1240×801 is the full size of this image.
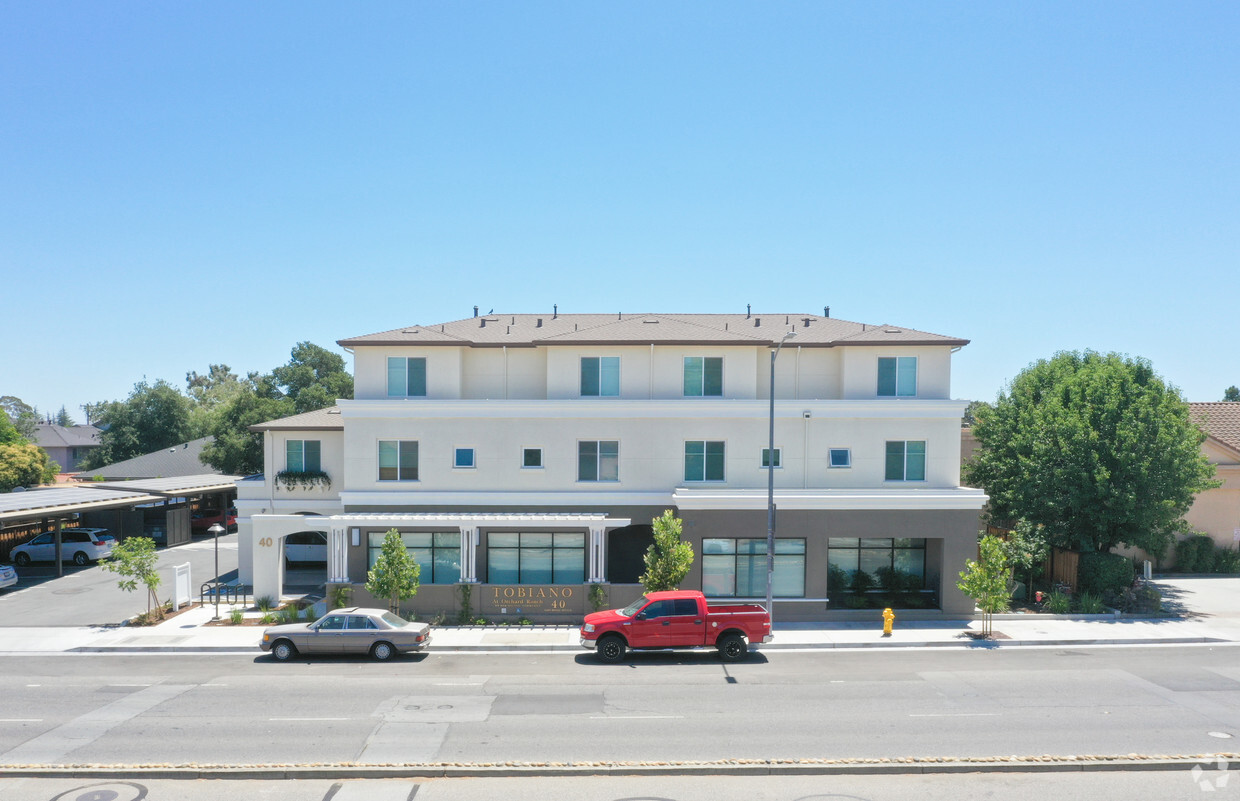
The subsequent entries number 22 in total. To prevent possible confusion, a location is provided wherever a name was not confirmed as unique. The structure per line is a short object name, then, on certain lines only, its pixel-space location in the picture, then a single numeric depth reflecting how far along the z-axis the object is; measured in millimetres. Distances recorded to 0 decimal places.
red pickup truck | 21359
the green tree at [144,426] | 79688
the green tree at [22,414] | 103812
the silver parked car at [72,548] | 37531
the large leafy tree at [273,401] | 52906
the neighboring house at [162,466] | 64375
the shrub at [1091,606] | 27422
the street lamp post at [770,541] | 23969
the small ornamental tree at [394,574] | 24234
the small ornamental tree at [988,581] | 24109
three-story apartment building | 26797
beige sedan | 21297
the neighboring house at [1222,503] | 35625
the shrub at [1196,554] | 35156
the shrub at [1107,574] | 28469
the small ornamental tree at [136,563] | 25359
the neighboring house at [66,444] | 106062
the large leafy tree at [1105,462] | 27844
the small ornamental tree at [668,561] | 24781
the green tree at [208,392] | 78575
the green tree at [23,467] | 52344
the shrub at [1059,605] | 27375
